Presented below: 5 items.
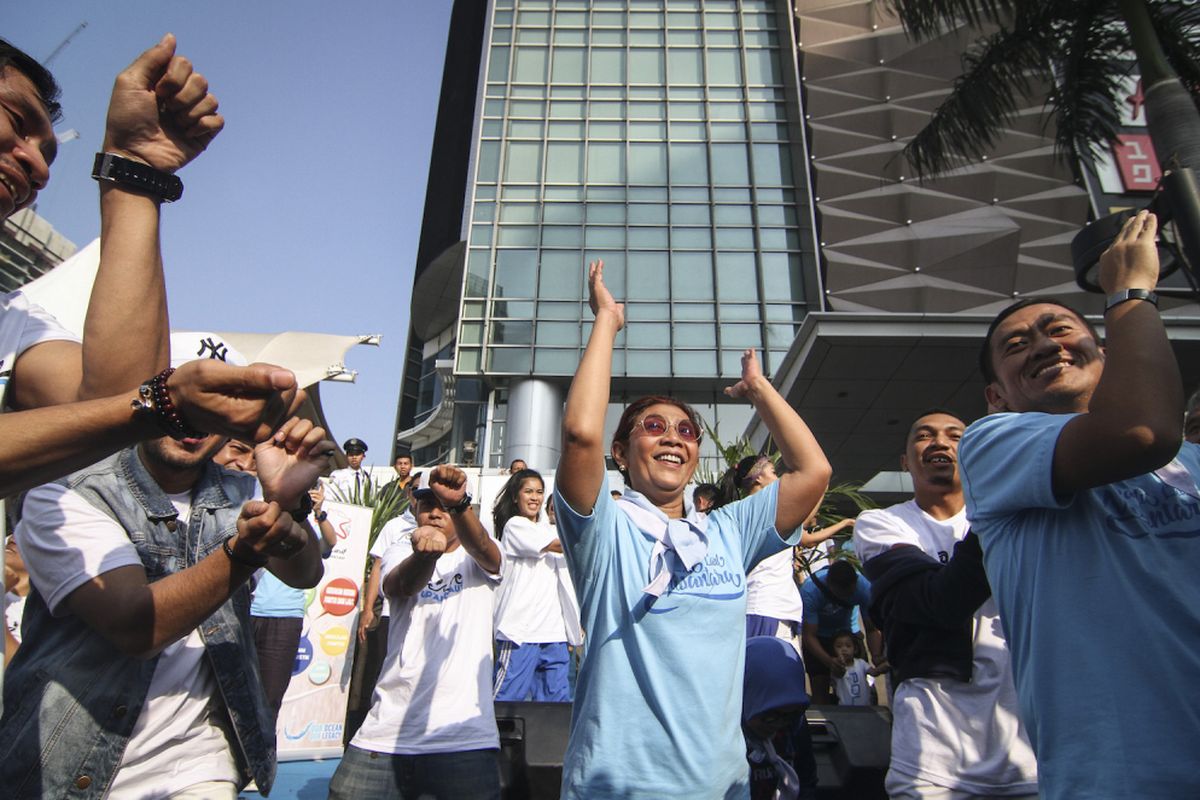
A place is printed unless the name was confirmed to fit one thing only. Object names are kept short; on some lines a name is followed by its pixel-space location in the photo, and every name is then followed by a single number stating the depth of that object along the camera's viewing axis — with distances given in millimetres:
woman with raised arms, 1742
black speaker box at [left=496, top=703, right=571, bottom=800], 3193
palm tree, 7039
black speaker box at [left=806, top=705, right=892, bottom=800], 3047
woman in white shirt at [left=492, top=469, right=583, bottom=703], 4816
